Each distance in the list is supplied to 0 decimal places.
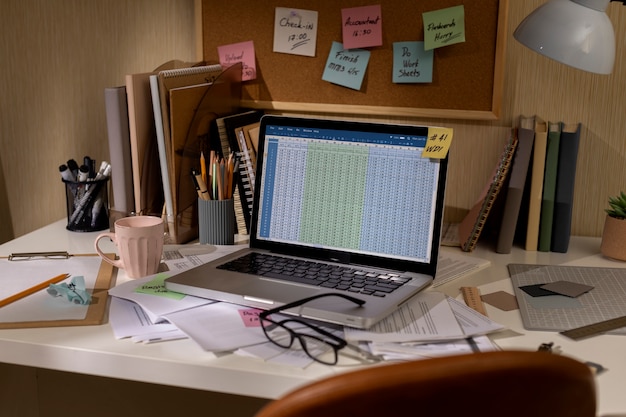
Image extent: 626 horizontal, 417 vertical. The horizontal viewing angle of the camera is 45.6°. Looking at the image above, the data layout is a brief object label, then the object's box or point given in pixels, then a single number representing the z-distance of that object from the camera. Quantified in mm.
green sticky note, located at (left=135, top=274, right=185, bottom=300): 1197
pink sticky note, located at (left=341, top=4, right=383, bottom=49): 1610
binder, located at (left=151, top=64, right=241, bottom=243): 1503
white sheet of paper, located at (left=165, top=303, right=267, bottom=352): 1032
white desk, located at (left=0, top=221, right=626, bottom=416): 956
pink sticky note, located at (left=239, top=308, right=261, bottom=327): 1099
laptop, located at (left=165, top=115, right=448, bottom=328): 1219
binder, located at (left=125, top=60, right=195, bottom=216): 1489
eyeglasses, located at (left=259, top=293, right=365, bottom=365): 1010
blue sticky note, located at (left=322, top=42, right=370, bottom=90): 1645
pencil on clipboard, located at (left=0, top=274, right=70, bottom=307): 1181
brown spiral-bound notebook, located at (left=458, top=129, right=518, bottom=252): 1481
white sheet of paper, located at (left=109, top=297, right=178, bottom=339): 1075
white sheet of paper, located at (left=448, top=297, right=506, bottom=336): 1063
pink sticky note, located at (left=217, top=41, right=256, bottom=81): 1716
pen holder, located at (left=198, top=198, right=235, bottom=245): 1478
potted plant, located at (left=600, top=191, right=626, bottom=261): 1438
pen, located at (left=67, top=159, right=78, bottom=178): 1633
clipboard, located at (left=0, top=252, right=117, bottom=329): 1101
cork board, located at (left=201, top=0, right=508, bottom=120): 1574
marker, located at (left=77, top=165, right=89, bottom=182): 1619
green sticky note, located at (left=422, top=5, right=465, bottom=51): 1564
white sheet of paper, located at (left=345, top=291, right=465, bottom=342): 1039
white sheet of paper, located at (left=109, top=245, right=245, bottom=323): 1142
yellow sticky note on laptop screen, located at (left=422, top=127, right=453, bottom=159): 1272
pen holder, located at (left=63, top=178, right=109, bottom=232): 1602
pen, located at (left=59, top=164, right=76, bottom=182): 1609
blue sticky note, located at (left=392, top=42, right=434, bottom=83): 1602
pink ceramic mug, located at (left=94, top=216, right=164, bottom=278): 1292
